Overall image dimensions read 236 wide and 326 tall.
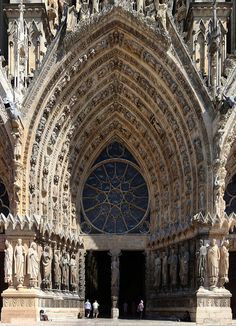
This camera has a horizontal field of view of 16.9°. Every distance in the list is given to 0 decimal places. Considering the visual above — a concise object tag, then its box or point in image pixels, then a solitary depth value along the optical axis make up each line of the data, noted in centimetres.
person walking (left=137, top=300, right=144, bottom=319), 2275
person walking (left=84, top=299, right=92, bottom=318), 2344
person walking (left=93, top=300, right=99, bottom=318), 2334
